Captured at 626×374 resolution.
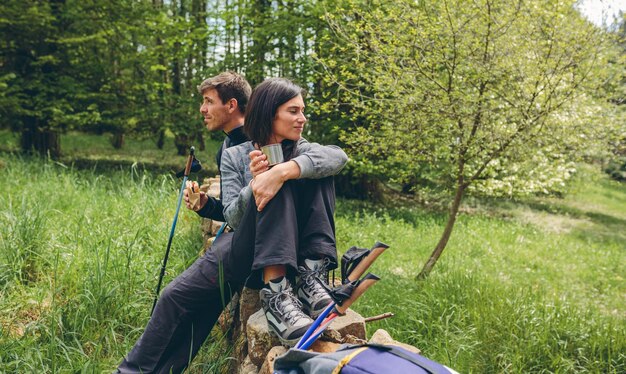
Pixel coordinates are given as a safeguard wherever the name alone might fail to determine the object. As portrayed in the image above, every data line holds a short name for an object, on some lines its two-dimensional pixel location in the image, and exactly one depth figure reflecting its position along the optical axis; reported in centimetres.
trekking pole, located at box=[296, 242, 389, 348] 180
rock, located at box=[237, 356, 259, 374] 220
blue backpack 145
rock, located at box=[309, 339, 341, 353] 195
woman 205
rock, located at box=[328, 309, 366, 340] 214
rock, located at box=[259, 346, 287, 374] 195
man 231
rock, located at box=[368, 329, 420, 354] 214
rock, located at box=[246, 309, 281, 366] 214
